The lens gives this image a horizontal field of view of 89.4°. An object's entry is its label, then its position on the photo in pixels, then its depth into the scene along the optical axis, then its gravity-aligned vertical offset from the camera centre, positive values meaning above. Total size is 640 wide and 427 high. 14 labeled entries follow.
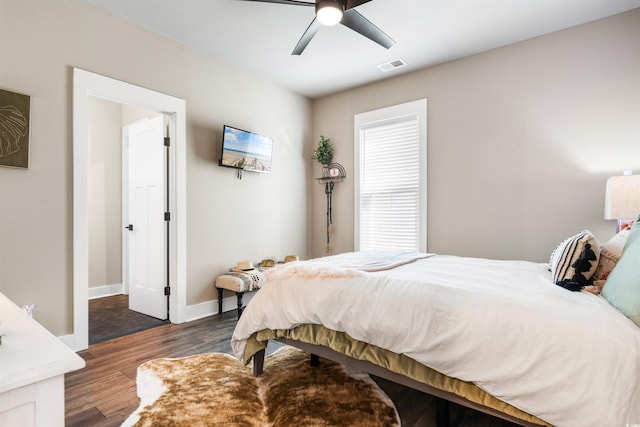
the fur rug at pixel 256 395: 1.69 -1.08
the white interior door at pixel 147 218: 3.48 -0.05
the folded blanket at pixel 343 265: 1.88 -0.34
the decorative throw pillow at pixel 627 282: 1.22 -0.28
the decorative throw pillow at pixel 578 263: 1.59 -0.25
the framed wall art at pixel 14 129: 2.27 +0.61
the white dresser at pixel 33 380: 0.68 -0.36
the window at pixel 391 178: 3.98 +0.47
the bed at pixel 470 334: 1.15 -0.53
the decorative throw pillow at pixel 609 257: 1.62 -0.22
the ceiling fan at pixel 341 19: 2.18 +1.43
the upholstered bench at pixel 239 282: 3.46 -0.74
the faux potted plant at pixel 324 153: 4.70 +0.88
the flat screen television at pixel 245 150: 3.65 +0.76
